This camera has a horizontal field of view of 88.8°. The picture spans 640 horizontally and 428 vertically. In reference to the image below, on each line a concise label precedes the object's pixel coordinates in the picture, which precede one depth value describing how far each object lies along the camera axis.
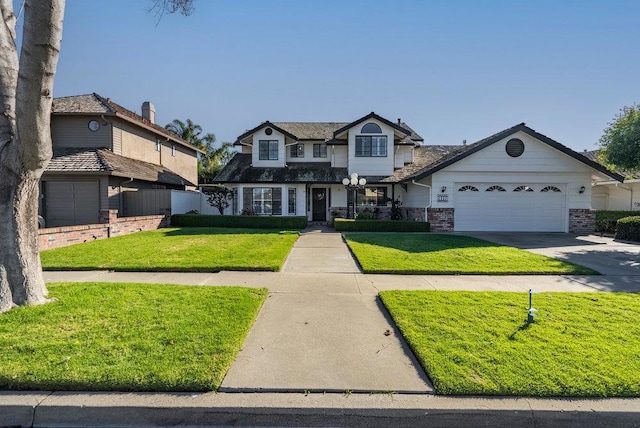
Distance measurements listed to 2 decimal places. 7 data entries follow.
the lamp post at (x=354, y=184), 17.98
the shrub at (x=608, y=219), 17.81
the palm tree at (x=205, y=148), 40.06
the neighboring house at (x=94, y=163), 16.08
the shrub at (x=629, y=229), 13.46
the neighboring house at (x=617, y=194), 20.61
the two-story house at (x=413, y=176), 16.17
